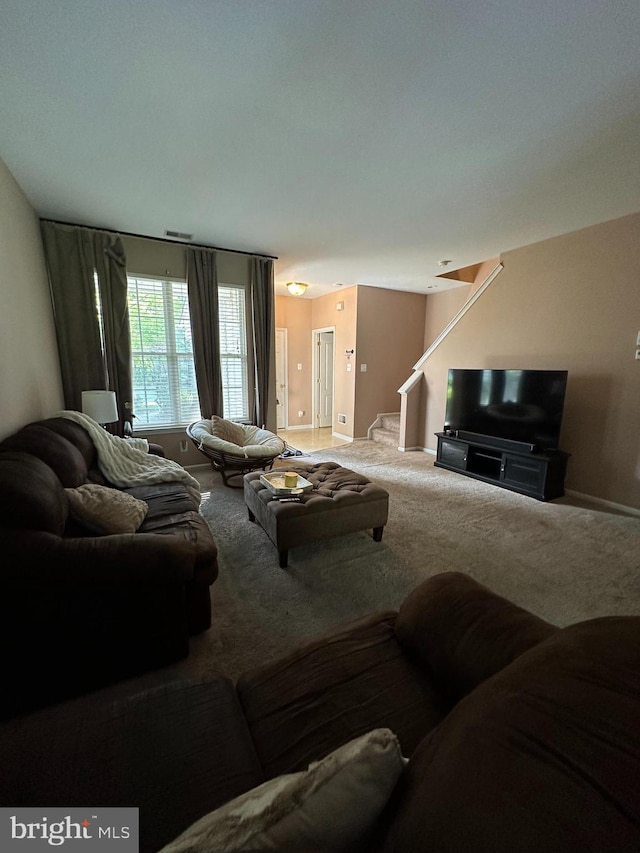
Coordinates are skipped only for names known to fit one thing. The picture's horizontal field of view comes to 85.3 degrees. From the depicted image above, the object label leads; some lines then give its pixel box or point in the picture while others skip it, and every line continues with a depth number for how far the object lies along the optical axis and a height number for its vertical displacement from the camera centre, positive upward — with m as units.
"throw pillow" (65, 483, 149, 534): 1.82 -0.81
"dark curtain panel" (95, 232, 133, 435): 3.78 +0.48
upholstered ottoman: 2.38 -1.08
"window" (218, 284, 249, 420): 4.61 +0.12
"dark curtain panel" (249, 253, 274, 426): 4.58 +0.49
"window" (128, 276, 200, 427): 4.15 +0.07
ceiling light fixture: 5.29 +1.08
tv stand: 3.70 -1.22
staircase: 6.21 -1.29
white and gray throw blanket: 2.74 -0.87
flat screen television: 3.70 -0.52
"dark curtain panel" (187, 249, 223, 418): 4.24 +0.42
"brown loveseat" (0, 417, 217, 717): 1.36 -0.98
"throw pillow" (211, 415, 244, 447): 4.18 -0.86
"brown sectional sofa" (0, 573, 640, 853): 0.44 -0.83
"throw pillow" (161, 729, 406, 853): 0.47 -0.64
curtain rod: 3.59 +1.37
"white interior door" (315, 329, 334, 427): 7.37 -0.34
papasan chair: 3.72 -0.96
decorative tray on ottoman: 2.56 -0.95
